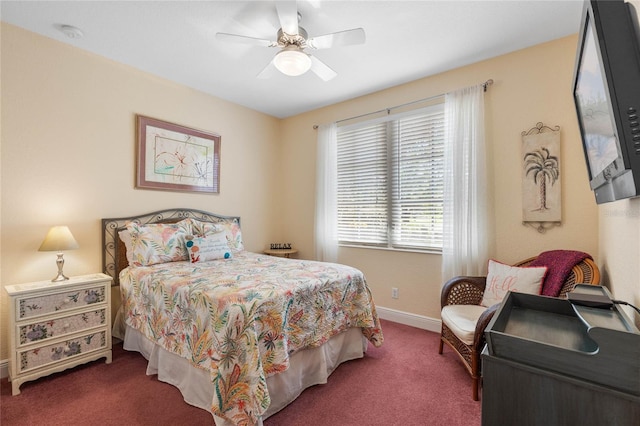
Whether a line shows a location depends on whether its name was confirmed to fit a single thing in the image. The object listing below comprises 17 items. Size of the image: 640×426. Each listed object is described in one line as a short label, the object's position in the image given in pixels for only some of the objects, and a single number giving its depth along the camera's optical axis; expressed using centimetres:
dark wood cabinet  71
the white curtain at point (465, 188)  281
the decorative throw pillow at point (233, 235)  342
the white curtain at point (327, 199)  396
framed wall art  312
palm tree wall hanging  250
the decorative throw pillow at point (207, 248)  291
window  321
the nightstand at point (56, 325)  206
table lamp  229
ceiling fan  205
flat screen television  79
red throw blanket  205
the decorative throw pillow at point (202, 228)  320
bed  161
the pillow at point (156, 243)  271
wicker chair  193
